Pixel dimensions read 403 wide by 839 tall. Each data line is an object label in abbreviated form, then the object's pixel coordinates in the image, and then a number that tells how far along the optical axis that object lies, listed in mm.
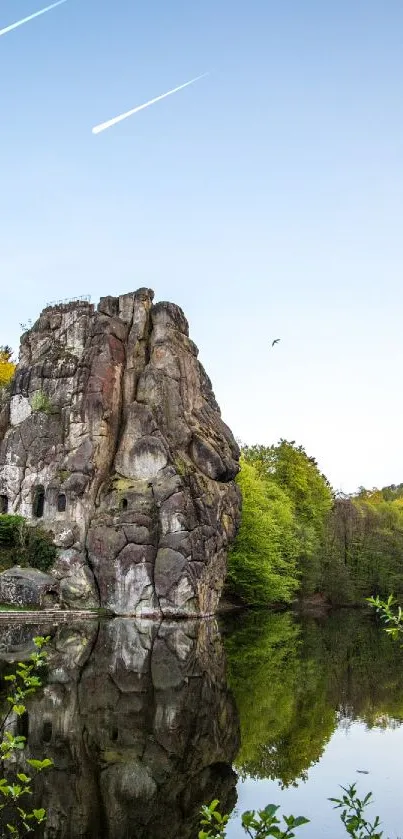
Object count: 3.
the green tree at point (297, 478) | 80500
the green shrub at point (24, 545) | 48562
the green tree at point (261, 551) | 61406
